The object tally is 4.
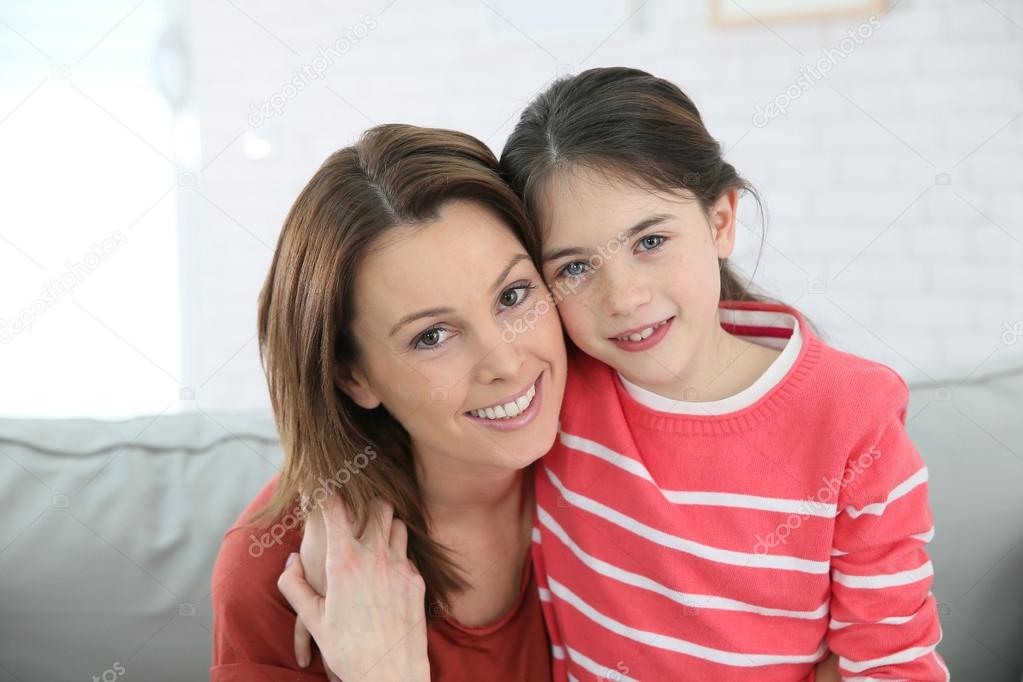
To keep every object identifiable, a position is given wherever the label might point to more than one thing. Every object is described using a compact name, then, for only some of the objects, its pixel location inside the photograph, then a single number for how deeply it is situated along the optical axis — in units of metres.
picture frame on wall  2.84
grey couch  1.53
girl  1.17
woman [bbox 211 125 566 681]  1.23
